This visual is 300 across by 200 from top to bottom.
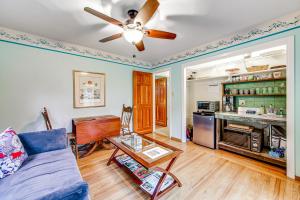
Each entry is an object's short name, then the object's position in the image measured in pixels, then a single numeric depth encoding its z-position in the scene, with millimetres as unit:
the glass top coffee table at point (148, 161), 1506
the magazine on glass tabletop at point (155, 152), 1572
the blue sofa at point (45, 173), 904
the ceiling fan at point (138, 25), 1290
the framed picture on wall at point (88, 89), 2924
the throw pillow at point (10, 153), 1255
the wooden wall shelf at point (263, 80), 2455
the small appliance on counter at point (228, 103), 3162
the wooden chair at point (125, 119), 3287
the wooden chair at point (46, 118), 2372
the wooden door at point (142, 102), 3938
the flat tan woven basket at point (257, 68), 2583
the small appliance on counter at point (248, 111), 2651
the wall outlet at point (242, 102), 3039
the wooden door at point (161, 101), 5293
